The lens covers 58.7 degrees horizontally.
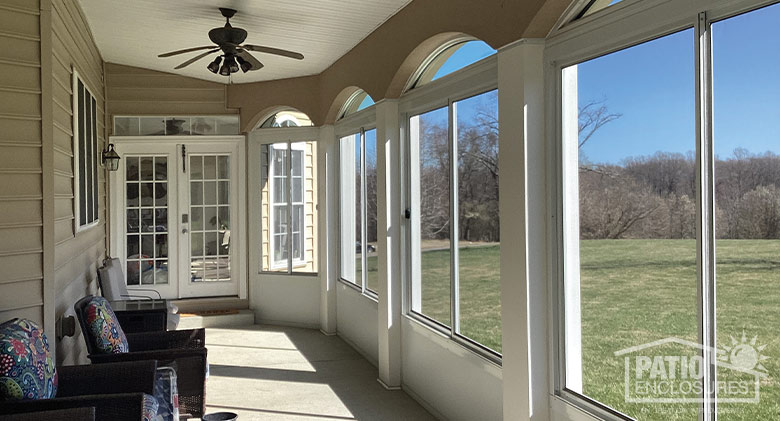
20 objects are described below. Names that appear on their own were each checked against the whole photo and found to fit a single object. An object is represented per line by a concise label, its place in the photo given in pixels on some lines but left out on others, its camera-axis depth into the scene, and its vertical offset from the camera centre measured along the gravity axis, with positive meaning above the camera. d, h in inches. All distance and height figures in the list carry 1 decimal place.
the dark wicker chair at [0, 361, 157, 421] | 118.0 -32.2
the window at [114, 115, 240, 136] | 321.7 +42.1
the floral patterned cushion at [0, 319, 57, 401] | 109.2 -24.0
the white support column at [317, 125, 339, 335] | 298.7 -2.7
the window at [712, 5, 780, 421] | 84.3 -0.6
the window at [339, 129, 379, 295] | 256.1 +0.8
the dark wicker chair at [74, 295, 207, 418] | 156.6 -34.1
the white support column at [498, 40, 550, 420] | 130.5 -4.5
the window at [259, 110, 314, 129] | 323.6 +44.0
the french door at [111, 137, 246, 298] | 325.7 -0.4
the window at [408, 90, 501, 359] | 163.8 -2.8
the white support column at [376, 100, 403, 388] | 213.5 -8.5
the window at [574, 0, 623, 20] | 118.3 +35.1
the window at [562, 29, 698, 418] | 99.3 -0.2
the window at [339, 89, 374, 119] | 263.3 +43.4
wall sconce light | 272.1 +22.4
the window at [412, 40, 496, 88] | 165.2 +39.4
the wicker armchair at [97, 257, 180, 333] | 209.2 -27.1
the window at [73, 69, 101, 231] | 193.6 +19.2
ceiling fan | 201.8 +48.3
